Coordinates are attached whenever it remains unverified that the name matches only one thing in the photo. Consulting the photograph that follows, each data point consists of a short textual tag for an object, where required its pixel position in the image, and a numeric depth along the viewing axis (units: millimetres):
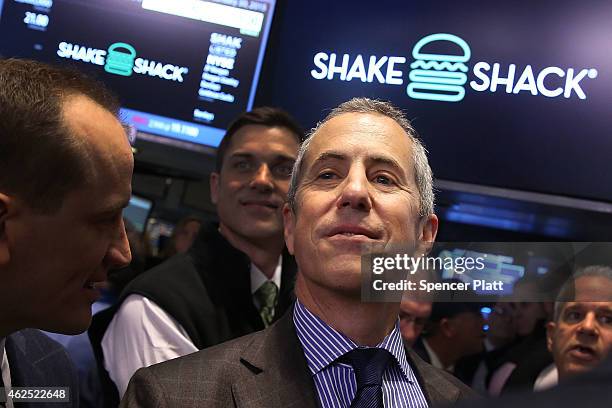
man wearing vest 2307
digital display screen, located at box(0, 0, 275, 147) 3072
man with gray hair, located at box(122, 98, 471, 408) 1638
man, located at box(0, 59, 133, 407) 1290
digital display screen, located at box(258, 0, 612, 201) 2859
